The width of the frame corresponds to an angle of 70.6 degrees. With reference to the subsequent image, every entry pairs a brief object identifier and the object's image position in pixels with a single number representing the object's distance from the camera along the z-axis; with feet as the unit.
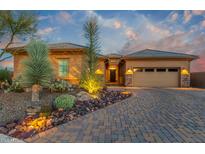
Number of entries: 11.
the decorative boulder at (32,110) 18.00
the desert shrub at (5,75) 37.86
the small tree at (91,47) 30.17
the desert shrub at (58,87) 26.48
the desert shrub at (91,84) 27.76
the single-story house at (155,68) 48.22
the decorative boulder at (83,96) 23.06
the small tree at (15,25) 31.35
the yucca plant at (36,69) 21.39
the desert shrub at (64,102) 19.25
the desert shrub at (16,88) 26.00
